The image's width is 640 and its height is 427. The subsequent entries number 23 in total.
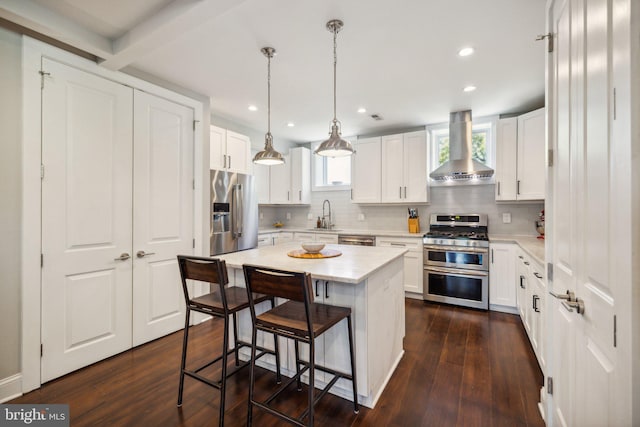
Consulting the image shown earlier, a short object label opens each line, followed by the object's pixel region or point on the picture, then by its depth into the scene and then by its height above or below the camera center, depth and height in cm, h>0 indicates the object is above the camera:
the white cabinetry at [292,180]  525 +62
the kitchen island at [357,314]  183 -71
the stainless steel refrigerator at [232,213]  346 +0
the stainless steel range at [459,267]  363 -69
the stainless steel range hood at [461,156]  386 +80
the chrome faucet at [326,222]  532 -16
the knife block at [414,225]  443 -18
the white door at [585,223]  86 -3
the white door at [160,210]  270 +3
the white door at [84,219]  216 -4
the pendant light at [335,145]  223 +54
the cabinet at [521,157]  345 +71
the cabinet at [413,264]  402 -71
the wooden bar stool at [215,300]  176 -60
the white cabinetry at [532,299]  210 -76
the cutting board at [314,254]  231 -34
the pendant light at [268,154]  243 +52
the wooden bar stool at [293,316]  150 -62
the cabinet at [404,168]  427 +69
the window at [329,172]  533 +78
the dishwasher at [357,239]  431 -40
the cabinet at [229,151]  361 +83
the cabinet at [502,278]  348 -79
